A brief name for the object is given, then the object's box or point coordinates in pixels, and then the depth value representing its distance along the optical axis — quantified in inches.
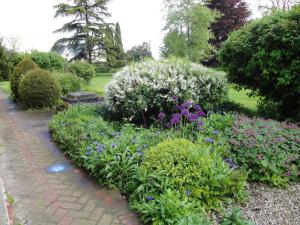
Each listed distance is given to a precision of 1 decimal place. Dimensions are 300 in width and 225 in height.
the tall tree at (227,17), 1027.3
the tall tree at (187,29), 871.1
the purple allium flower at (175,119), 150.1
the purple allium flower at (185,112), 155.7
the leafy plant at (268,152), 130.0
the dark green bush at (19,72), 403.2
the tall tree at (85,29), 1066.8
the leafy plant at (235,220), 93.2
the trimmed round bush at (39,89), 343.0
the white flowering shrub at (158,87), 199.3
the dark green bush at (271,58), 180.7
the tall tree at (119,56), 1107.3
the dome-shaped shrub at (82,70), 610.8
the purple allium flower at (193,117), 152.2
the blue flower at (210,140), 141.9
